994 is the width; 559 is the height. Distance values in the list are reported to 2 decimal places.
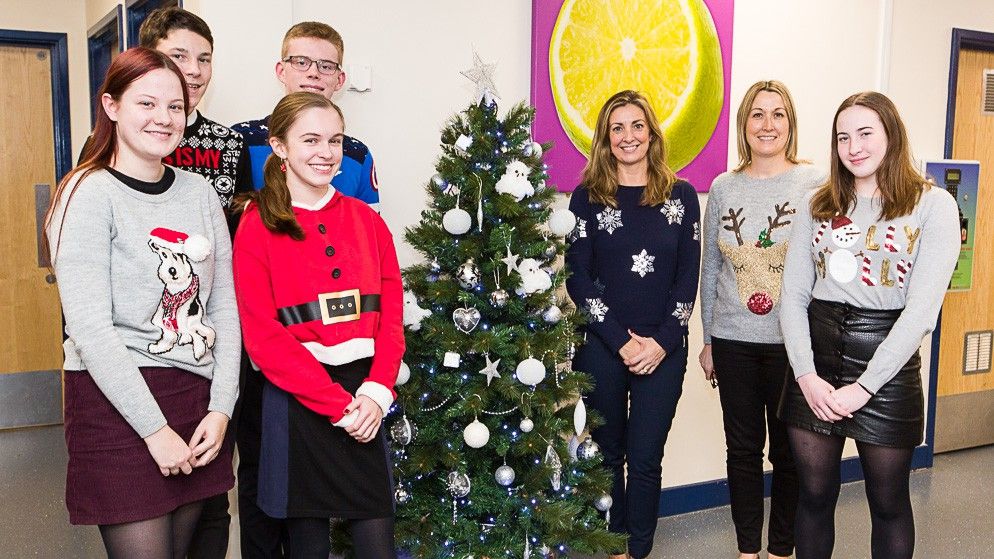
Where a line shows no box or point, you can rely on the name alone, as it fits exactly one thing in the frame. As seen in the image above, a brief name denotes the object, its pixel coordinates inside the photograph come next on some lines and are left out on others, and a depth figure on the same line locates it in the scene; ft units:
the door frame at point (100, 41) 13.23
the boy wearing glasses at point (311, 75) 7.60
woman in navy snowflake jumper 8.77
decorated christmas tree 8.08
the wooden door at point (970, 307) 14.76
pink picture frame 10.39
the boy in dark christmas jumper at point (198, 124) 6.98
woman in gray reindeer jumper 8.98
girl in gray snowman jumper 7.08
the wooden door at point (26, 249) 16.47
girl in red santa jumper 6.29
